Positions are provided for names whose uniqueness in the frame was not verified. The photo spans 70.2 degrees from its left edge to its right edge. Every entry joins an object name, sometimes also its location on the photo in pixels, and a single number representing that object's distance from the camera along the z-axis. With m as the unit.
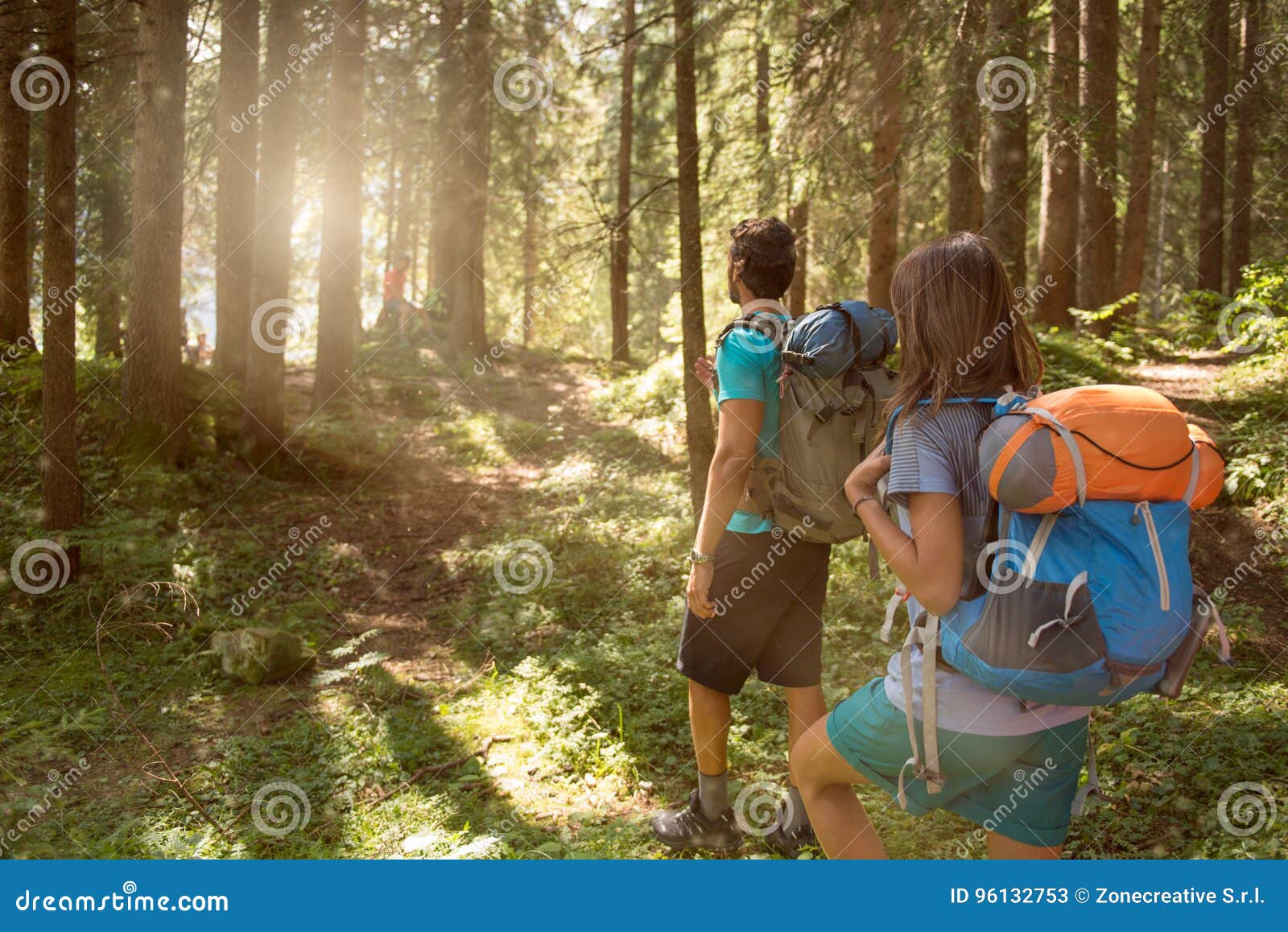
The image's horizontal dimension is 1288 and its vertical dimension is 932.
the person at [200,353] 26.06
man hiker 3.55
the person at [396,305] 19.77
